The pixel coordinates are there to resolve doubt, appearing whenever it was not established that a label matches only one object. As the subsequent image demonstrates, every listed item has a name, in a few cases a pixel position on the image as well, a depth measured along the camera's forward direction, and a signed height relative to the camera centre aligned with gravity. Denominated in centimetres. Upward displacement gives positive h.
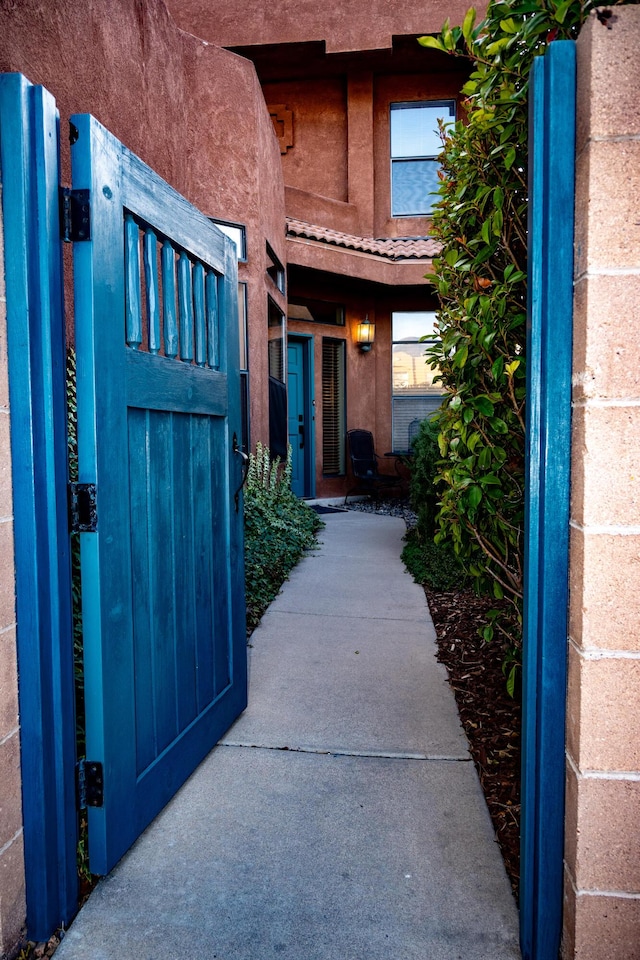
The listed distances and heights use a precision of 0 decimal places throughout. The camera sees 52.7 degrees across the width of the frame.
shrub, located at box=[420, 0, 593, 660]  194 +44
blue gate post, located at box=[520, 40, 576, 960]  148 -12
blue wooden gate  179 -19
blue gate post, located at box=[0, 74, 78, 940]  158 -12
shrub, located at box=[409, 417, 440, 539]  569 -45
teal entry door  1009 +15
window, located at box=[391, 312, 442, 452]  1115 +83
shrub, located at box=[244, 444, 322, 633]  492 -99
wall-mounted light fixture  1067 +154
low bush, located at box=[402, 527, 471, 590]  507 -118
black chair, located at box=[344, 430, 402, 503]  1023 -65
